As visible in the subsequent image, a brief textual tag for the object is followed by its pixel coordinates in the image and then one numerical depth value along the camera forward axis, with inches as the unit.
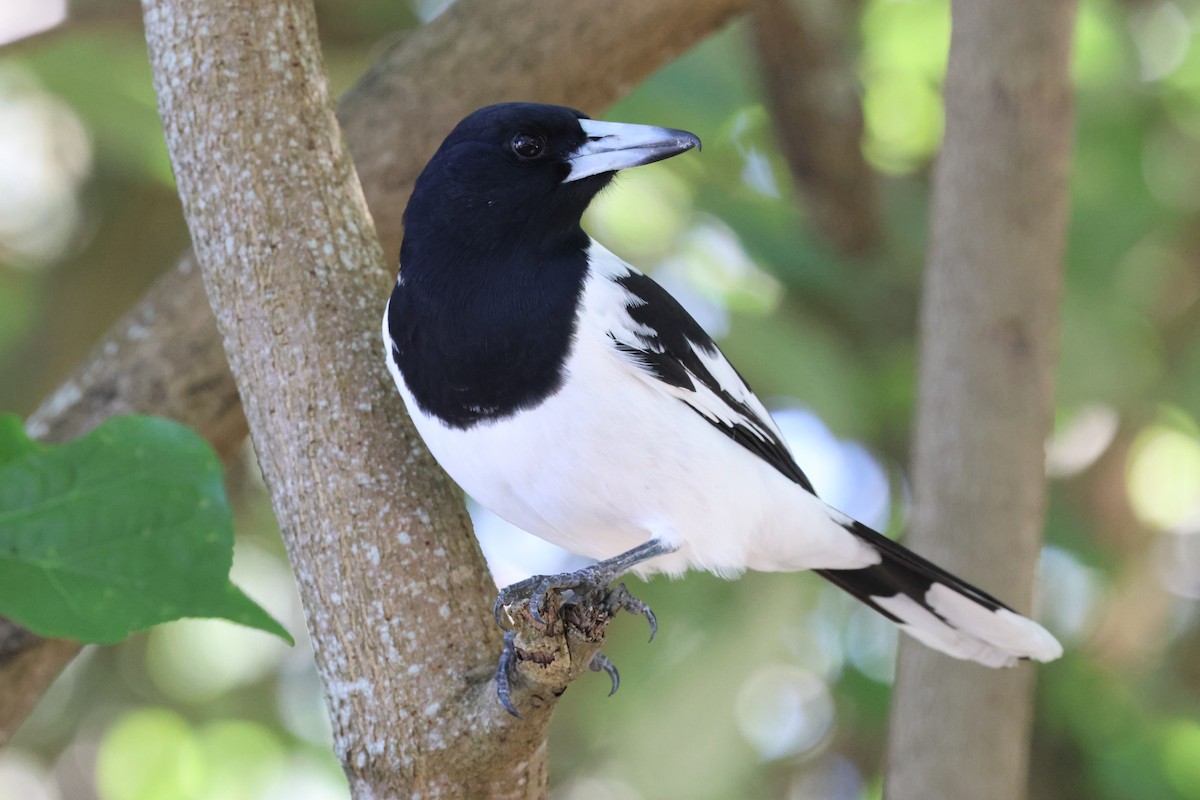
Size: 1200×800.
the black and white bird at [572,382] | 131.8
